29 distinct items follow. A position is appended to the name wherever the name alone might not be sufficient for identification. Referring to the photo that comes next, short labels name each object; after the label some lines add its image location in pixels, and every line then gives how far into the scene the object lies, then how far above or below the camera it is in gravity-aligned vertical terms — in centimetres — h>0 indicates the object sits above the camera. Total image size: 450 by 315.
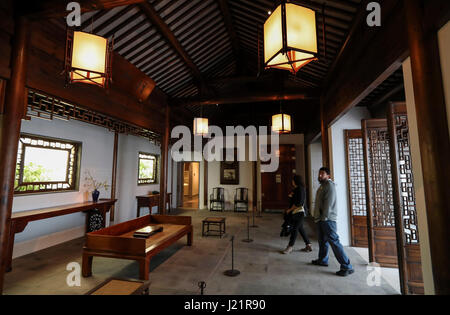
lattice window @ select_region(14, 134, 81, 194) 382 +30
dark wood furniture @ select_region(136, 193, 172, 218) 645 -65
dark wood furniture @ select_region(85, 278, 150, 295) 144 -75
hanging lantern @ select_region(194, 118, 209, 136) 511 +127
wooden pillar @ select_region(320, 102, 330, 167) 459 +84
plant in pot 489 -11
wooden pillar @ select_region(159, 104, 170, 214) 544 +42
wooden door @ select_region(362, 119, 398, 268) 344 -27
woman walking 393 -62
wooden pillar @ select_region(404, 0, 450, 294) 138 +25
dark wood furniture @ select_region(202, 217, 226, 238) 468 -91
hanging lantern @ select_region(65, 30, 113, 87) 208 +123
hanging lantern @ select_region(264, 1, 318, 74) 156 +111
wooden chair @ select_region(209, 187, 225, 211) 859 -78
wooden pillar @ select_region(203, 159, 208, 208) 888 -31
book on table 328 -83
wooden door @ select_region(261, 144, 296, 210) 799 -11
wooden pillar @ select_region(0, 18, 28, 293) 228 +60
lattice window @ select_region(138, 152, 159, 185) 691 +38
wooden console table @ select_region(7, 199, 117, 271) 316 -57
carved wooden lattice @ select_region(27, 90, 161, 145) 305 +118
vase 486 -34
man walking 302 -63
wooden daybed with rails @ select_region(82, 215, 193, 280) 271 -89
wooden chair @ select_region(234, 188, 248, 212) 841 -79
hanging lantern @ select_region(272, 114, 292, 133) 488 +128
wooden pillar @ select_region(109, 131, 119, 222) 571 +7
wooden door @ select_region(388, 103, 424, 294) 256 -33
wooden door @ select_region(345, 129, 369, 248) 432 -19
